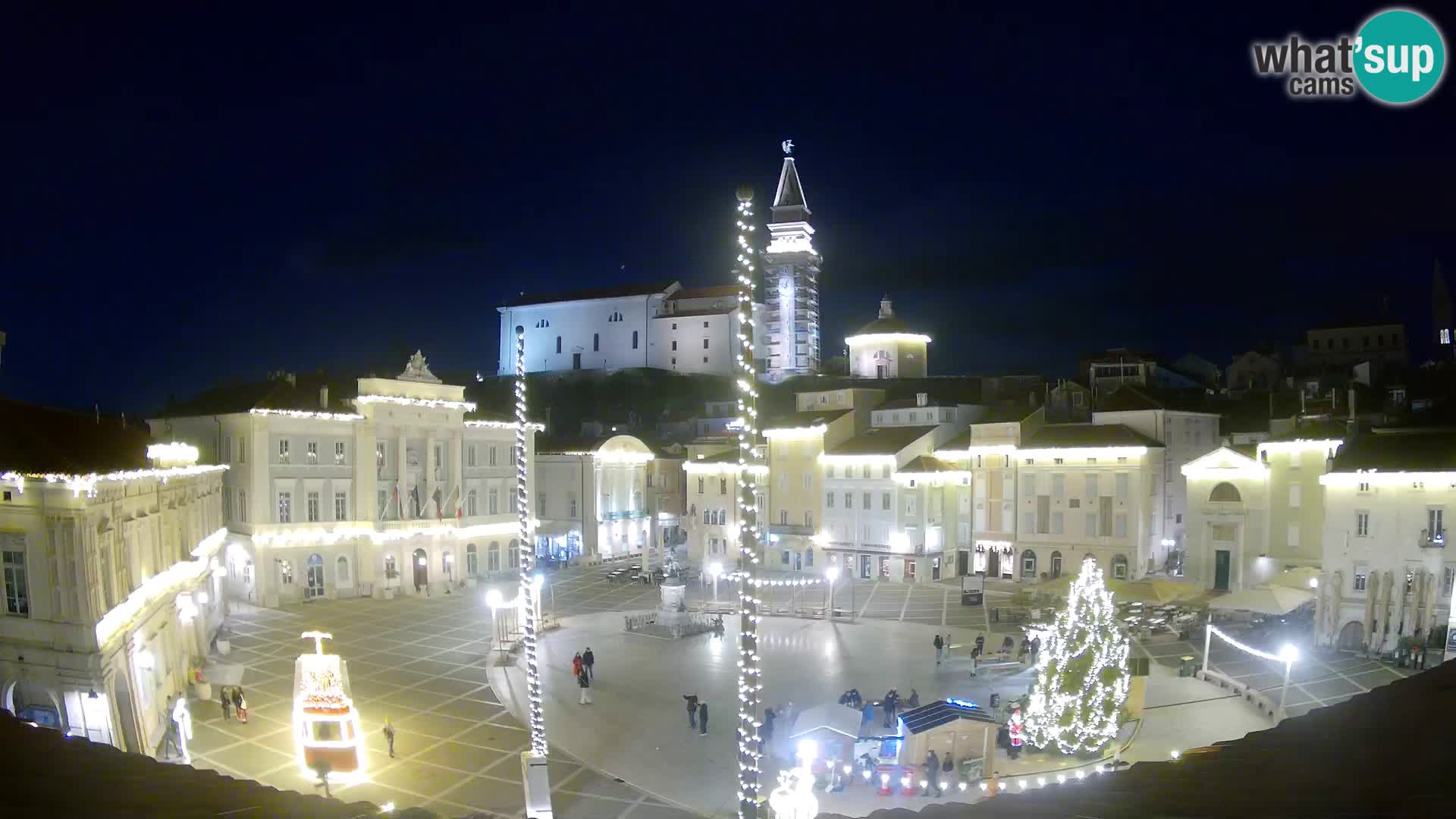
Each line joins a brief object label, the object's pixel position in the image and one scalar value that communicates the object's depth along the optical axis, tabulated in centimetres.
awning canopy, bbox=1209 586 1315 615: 3136
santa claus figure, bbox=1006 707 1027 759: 2114
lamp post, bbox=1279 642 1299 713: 2288
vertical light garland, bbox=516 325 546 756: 1992
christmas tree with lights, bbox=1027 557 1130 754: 2047
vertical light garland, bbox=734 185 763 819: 1304
